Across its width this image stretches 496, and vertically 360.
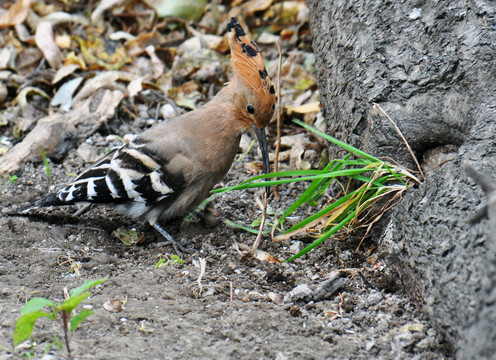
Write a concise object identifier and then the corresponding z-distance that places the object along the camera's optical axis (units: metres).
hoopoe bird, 6.77
